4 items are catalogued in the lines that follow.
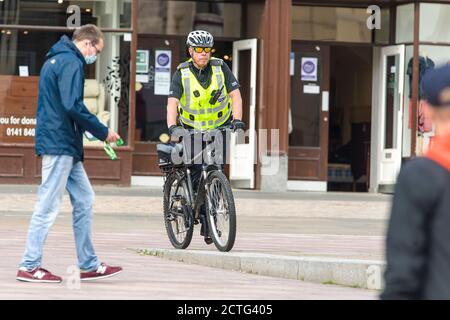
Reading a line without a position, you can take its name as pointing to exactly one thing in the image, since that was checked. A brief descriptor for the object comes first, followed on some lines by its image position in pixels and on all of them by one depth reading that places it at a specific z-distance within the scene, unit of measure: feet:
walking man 51.78
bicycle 62.18
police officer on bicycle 64.69
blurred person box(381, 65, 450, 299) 23.16
